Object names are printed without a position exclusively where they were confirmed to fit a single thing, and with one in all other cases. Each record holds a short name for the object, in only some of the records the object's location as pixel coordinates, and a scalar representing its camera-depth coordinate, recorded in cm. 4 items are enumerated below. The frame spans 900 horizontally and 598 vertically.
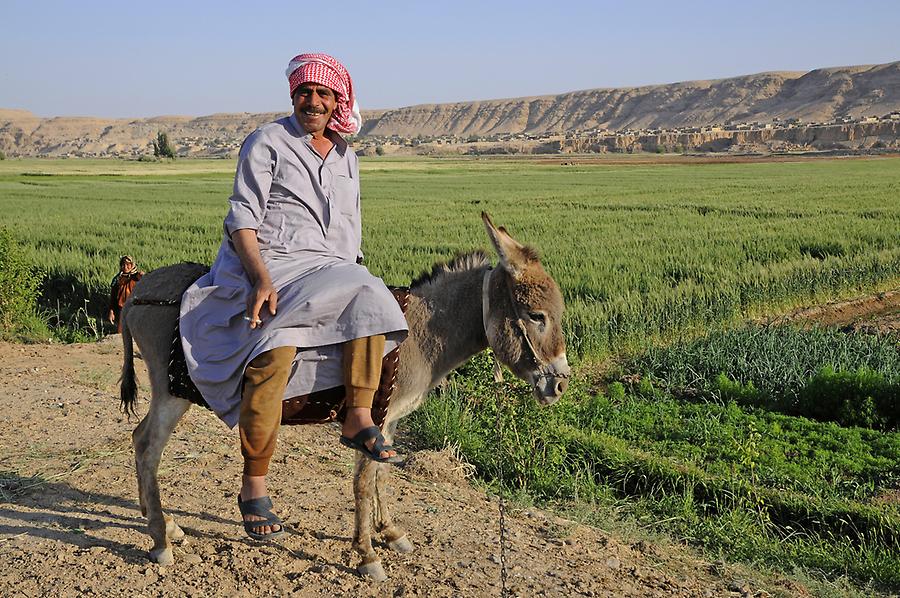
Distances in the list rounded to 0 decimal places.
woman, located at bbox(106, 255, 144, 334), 1050
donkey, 391
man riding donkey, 367
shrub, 1096
